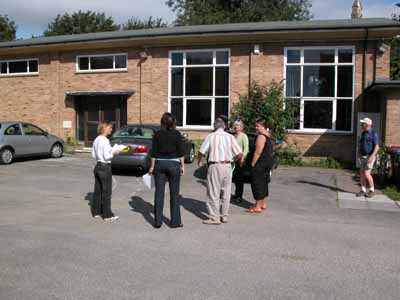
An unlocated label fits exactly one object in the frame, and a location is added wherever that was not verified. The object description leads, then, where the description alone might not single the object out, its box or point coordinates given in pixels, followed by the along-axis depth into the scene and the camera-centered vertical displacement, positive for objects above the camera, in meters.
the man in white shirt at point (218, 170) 7.02 -0.67
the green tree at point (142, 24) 49.53 +11.77
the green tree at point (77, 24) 47.38 +11.16
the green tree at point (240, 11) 42.78 +11.79
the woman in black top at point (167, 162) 6.69 -0.52
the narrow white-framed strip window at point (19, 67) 21.14 +2.94
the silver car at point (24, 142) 14.00 -0.52
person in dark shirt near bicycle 9.55 -0.43
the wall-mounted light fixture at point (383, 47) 15.77 +2.95
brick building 16.06 +2.17
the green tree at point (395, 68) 21.25 +2.99
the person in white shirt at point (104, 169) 7.25 -0.69
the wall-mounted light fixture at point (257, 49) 16.88 +3.05
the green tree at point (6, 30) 47.23 +10.73
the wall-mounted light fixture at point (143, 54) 18.44 +3.10
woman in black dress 7.87 -0.64
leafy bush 15.44 +0.71
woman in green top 8.81 -0.82
